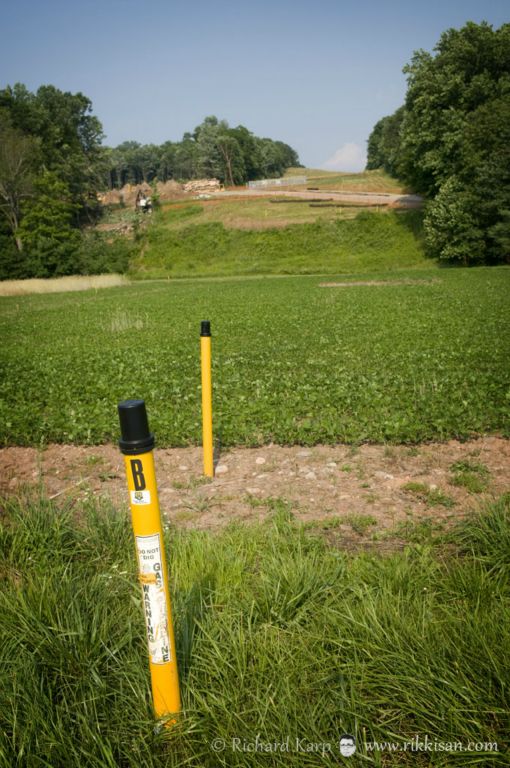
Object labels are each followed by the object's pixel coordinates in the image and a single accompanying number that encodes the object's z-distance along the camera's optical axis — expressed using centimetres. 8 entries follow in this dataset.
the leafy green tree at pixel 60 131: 7100
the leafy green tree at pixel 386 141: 8738
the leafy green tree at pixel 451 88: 4022
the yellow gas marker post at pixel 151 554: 172
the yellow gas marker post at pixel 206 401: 478
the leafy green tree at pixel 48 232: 5275
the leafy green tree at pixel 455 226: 3853
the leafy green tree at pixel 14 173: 5584
